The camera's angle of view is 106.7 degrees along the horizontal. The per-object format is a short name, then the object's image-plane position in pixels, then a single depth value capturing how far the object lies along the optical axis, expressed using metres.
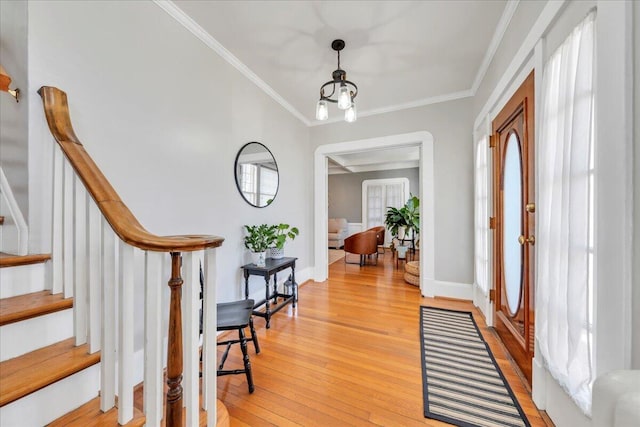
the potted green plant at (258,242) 2.48
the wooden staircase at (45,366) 0.82
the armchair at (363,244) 4.89
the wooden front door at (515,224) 1.57
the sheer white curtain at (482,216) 2.45
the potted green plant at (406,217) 4.44
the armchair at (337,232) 7.15
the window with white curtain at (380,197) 7.19
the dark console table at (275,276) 2.37
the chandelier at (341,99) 1.94
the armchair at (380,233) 5.26
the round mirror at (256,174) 2.51
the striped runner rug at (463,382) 1.33
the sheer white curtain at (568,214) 0.98
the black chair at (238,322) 1.52
